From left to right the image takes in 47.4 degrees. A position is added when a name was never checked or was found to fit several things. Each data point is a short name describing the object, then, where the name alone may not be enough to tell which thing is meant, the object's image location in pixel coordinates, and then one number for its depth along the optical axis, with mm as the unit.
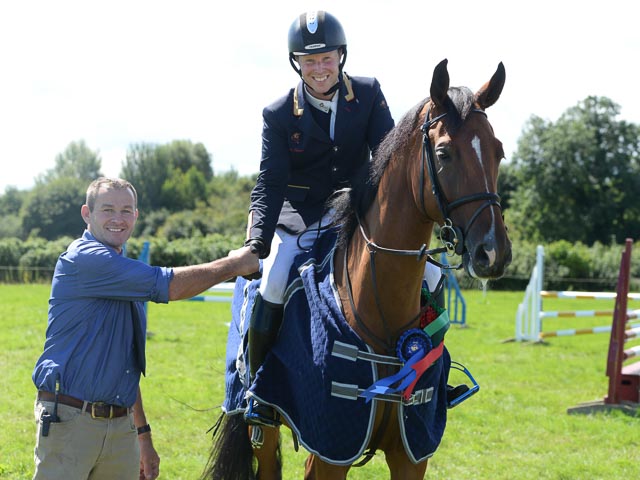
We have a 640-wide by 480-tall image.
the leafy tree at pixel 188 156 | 83000
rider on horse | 3896
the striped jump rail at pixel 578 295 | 12571
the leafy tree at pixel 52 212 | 69688
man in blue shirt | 3223
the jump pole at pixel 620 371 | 8484
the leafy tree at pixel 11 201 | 87000
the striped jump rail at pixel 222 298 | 11794
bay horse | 2975
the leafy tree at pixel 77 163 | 86562
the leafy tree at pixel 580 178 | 50969
